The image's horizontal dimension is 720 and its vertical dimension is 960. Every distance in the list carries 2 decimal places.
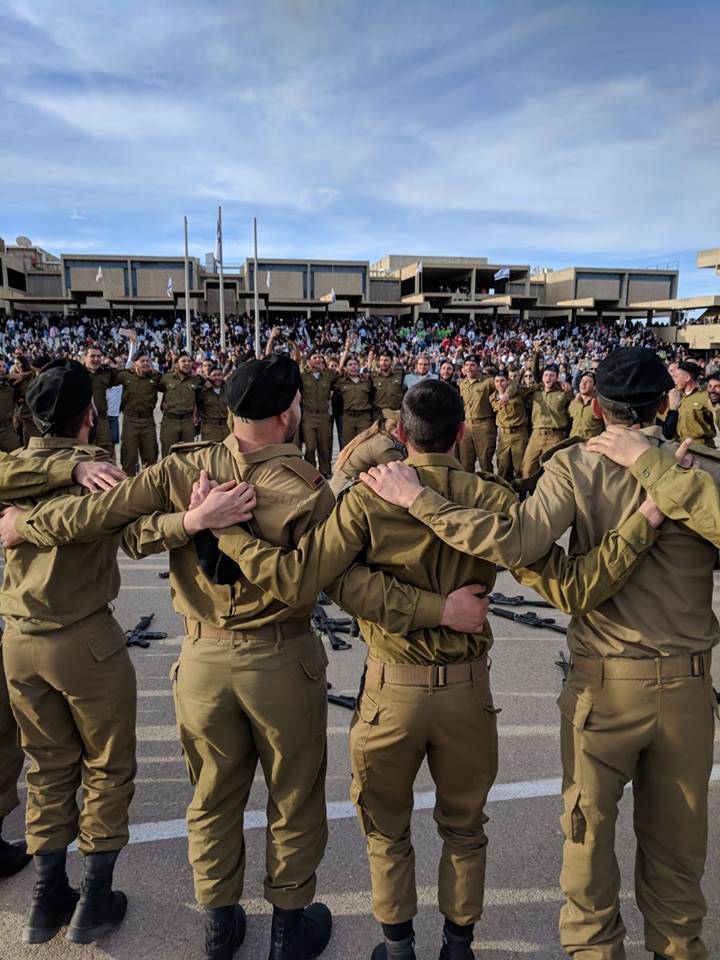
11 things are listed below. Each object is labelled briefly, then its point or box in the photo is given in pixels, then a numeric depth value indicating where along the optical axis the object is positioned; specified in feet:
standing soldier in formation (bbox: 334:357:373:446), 37.24
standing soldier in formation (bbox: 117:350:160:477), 35.12
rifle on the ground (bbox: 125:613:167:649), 15.28
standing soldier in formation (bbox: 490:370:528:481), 34.63
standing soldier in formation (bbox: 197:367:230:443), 36.60
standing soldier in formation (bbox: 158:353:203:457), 35.47
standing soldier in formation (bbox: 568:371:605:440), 28.12
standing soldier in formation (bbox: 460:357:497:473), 35.68
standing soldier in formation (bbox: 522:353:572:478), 32.09
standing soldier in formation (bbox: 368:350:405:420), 37.09
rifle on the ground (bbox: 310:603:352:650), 15.20
